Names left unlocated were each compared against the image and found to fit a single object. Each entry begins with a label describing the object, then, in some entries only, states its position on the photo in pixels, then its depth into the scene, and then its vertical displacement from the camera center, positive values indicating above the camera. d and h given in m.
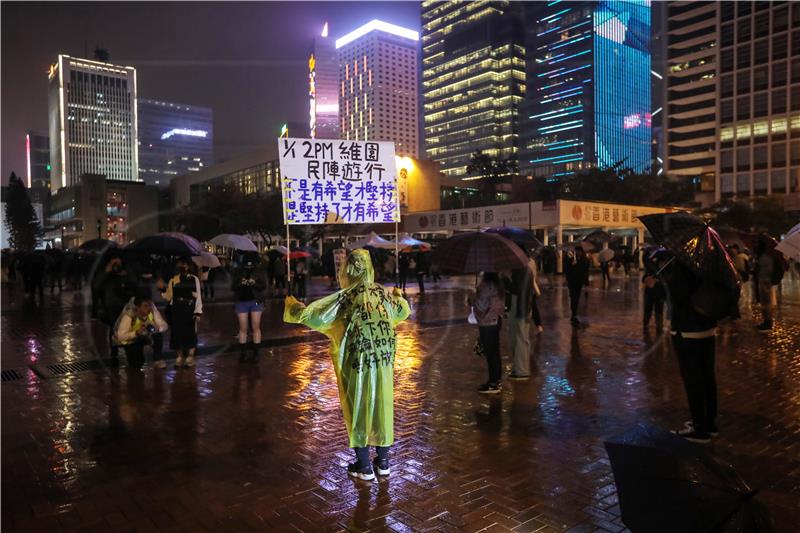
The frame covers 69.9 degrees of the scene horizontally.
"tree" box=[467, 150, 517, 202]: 70.44 +9.87
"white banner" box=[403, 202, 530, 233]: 33.62 +2.01
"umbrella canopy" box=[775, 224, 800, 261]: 6.80 +0.01
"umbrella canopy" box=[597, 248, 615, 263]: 22.71 -0.30
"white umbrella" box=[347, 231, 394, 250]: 21.03 +0.31
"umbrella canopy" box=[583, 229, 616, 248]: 25.31 +0.50
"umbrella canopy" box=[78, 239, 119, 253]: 17.22 +0.28
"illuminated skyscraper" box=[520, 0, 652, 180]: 139.38 +40.67
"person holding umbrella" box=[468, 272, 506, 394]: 6.40 -0.73
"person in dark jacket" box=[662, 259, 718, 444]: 4.89 -0.89
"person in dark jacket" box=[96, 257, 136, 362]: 8.28 -0.55
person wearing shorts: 8.38 -0.67
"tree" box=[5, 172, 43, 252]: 77.94 +5.15
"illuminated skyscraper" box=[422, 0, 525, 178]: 151.88 +47.22
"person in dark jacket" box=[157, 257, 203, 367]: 7.92 -0.76
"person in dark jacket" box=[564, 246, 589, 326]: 12.09 -0.56
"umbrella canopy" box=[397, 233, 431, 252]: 22.81 +0.24
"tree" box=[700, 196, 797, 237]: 52.75 +2.68
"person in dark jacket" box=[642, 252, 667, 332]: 9.93 -0.91
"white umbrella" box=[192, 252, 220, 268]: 14.29 -0.20
